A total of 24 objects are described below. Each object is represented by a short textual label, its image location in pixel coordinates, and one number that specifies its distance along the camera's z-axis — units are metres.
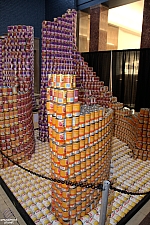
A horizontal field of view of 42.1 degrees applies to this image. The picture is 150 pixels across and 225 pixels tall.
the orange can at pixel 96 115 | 3.57
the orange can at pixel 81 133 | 3.32
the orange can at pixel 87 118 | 3.36
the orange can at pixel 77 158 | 3.35
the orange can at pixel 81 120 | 3.28
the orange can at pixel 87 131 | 3.42
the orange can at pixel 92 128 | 3.51
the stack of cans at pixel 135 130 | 5.85
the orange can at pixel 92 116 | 3.47
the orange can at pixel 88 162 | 3.58
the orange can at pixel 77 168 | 3.40
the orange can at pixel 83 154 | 3.45
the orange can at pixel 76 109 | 3.16
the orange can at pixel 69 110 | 3.10
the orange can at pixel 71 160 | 3.27
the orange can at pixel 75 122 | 3.20
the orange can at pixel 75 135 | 3.24
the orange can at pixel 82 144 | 3.38
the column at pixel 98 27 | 12.50
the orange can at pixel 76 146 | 3.29
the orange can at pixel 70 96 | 3.13
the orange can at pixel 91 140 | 3.53
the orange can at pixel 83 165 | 3.50
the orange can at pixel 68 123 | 3.14
